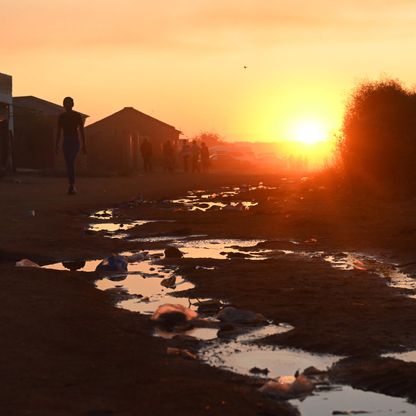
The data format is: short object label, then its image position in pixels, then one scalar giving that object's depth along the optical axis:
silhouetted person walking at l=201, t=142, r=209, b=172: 60.53
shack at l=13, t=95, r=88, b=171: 44.84
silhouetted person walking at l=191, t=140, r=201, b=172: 55.59
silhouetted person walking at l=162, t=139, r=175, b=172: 50.97
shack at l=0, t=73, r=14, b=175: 35.06
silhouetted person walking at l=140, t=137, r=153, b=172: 46.66
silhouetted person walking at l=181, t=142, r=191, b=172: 53.69
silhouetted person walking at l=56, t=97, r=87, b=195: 18.83
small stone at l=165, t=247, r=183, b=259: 9.41
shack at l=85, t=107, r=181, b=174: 50.44
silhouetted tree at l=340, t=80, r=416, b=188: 23.86
